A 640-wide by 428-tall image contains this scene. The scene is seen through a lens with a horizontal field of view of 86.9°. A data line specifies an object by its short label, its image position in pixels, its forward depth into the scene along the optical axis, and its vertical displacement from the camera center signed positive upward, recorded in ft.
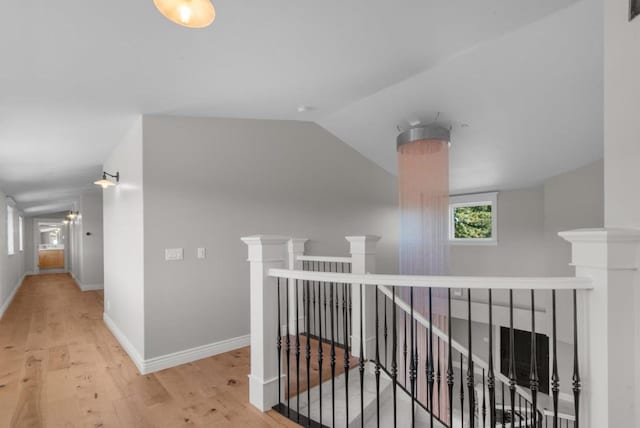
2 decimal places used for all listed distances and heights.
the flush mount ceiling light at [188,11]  3.33 +2.06
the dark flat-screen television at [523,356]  22.68 -10.27
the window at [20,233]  29.02 -1.55
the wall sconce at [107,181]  12.76 +1.29
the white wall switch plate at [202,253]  11.37 -1.31
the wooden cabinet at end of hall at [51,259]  40.65 -5.25
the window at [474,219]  21.56 -0.52
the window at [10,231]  22.02 -1.00
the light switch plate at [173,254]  10.66 -1.25
